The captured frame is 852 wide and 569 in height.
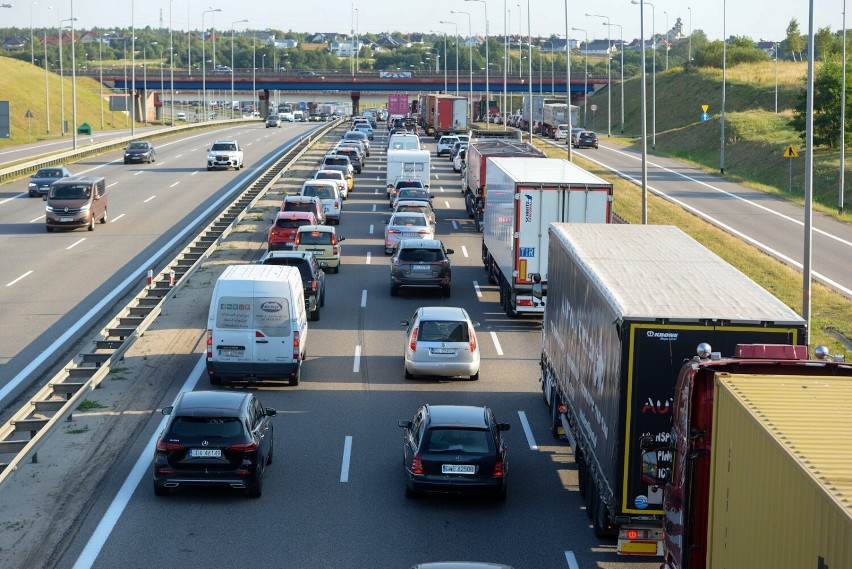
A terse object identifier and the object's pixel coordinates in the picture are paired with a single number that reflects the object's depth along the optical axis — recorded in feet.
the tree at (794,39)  559.79
